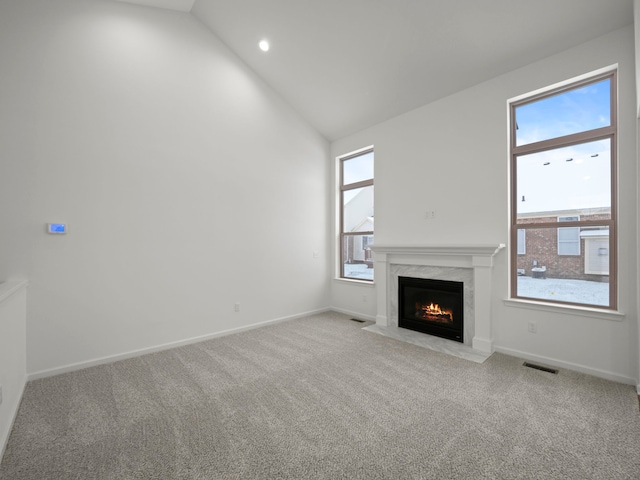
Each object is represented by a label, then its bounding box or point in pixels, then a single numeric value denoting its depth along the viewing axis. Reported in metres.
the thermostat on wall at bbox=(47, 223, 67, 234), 2.96
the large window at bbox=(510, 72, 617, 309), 2.90
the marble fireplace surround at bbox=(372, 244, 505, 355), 3.49
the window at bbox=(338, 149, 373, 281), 5.11
